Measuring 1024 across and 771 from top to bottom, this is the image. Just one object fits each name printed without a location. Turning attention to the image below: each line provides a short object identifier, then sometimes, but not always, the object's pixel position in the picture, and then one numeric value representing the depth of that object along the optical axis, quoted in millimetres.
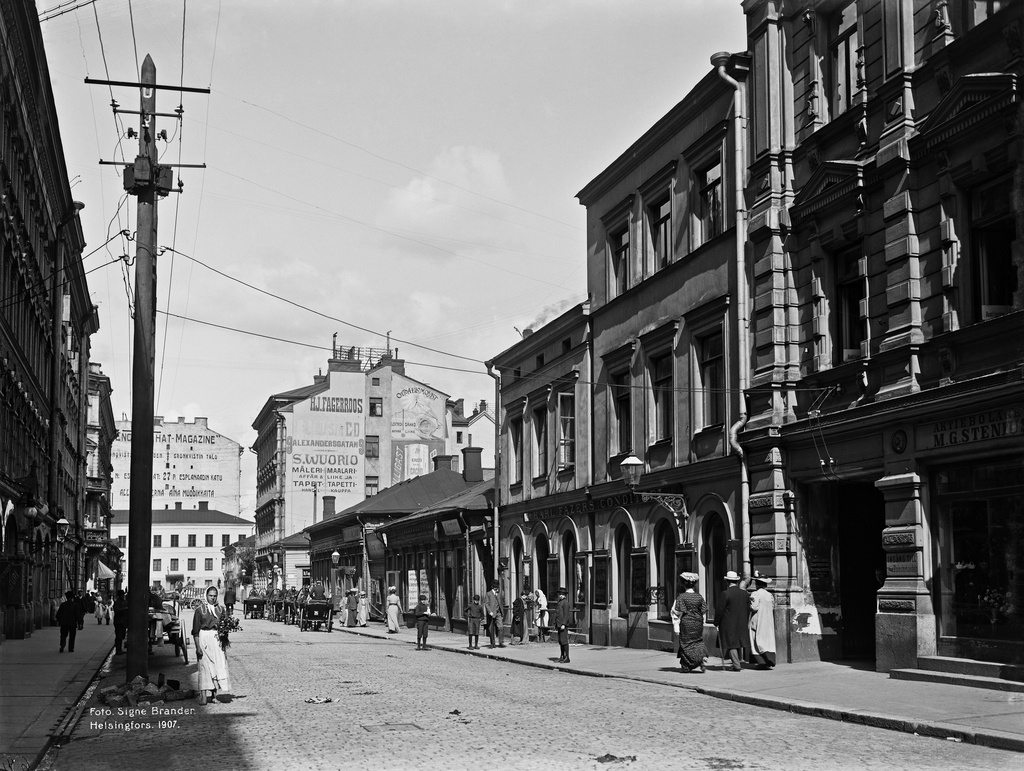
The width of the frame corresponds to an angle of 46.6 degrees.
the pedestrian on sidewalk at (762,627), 20297
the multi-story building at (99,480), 75375
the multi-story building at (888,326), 16359
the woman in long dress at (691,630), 20094
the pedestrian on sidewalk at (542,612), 31344
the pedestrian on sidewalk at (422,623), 32062
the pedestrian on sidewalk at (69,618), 27969
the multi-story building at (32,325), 30344
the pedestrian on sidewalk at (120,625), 27178
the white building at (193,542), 122688
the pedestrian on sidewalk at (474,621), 30453
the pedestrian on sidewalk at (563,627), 23797
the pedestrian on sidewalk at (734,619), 20281
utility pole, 16234
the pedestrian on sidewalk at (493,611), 30578
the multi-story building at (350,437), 84000
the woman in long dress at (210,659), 15734
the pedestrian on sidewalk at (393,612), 40875
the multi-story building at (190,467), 124500
